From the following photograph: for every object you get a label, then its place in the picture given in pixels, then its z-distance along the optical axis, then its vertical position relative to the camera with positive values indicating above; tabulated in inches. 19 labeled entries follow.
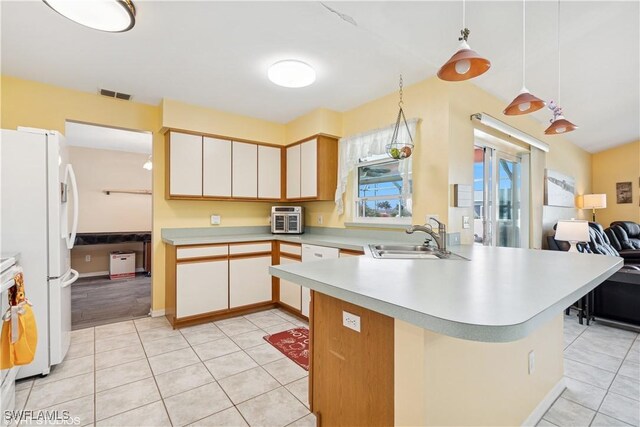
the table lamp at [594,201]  239.9 +9.8
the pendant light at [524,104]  70.4 +26.0
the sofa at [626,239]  185.3 -18.3
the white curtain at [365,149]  119.0 +28.9
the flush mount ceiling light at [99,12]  66.6 +47.1
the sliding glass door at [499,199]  149.7 +7.4
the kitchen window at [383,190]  121.6 +10.3
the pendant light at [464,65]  56.1 +28.6
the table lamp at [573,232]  136.0 -8.5
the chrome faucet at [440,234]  89.8 -6.2
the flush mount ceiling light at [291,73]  98.9 +47.1
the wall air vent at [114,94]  123.1 +49.9
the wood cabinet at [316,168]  145.9 +22.4
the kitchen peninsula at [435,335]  35.4 -18.9
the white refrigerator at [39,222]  81.4 -2.3
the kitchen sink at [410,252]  76.8 -11.1
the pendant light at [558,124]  86.6 +25.6
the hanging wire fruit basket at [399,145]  108.3 +25.5
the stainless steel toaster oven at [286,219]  160.6 -2.9
